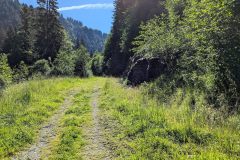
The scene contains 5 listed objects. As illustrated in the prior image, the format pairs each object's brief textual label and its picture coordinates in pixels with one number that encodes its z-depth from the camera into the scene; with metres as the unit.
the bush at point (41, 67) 41.44
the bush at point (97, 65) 72.25
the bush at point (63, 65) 39.82
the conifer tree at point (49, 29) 58.66
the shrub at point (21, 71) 32.76
